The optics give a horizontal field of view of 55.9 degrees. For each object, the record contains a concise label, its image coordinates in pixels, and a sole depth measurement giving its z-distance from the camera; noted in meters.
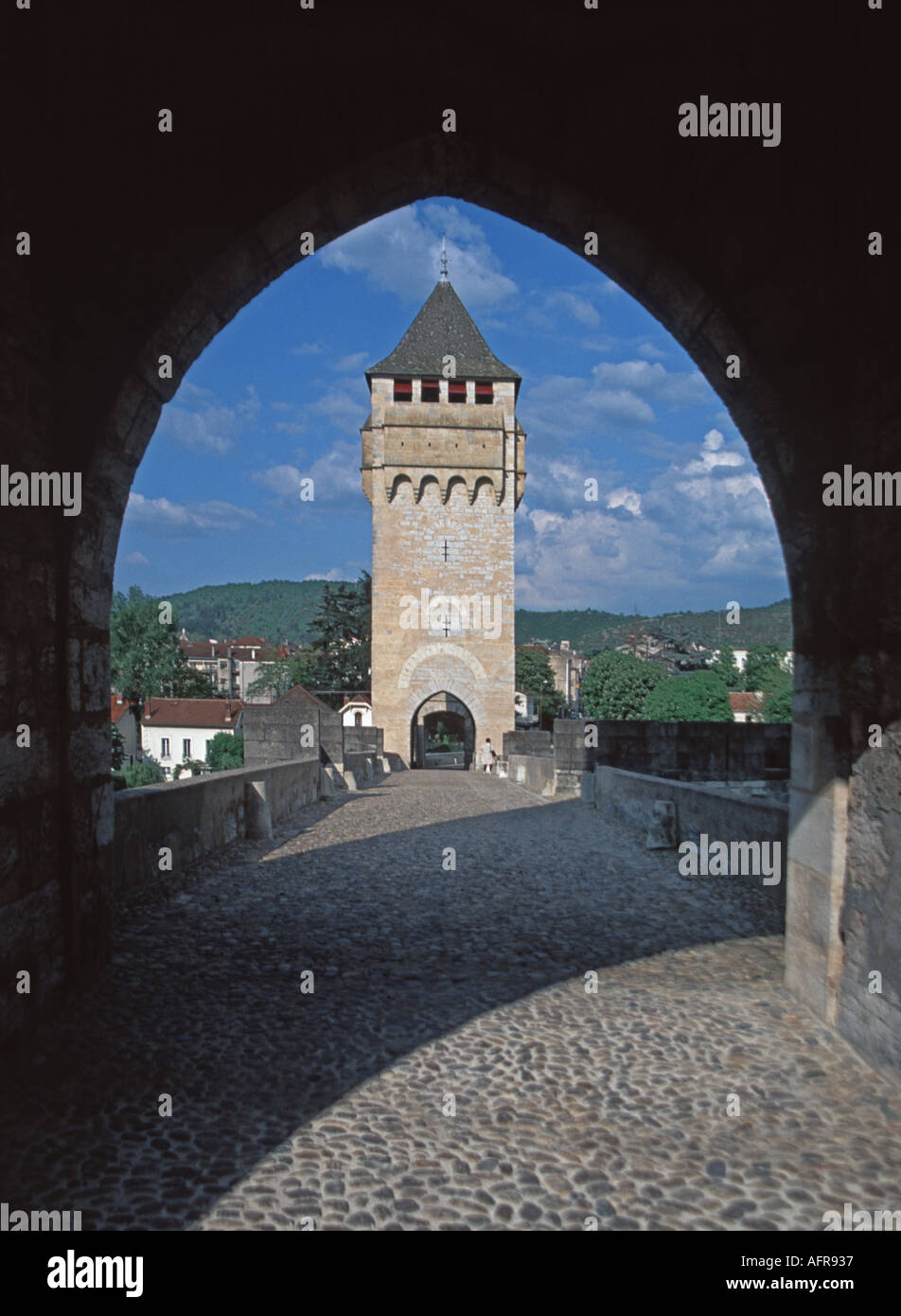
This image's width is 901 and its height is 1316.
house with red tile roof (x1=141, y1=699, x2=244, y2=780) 55.94
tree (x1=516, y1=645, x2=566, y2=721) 63.44
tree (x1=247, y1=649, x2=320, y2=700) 53.34
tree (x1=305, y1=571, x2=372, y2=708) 51.28
